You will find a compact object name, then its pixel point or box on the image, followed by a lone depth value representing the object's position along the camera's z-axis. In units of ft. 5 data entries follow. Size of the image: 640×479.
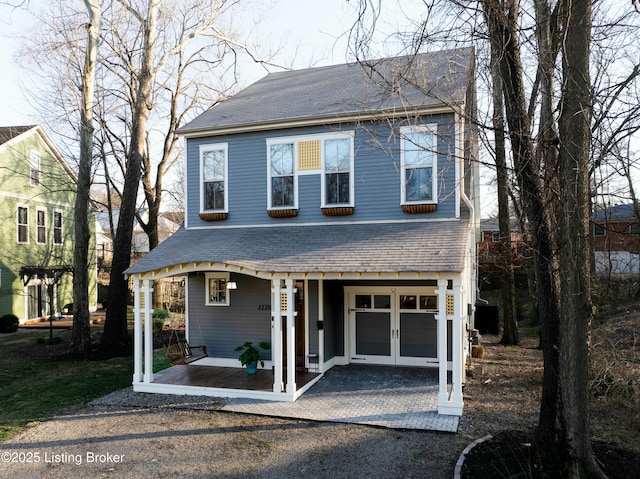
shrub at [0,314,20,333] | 59.77
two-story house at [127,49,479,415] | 28.84
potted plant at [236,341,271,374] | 32.81
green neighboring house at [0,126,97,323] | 64.95
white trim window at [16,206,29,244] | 67.82
